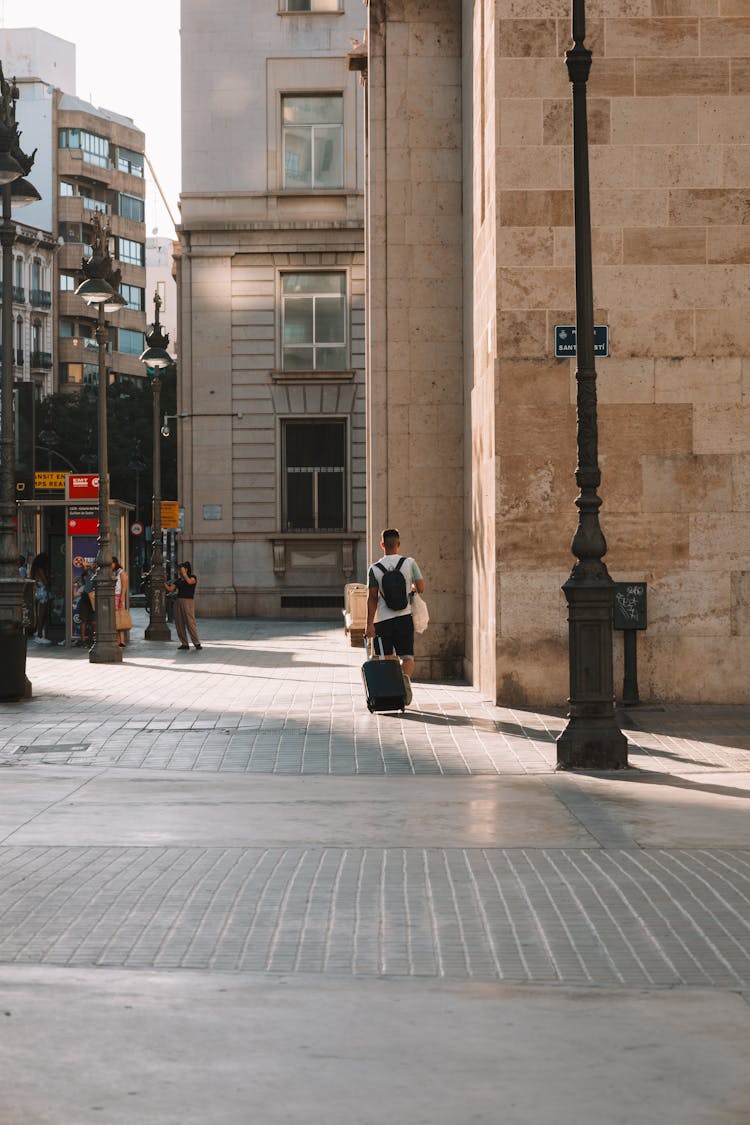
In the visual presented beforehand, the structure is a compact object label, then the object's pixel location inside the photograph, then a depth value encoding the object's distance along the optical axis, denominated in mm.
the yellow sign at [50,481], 45272
